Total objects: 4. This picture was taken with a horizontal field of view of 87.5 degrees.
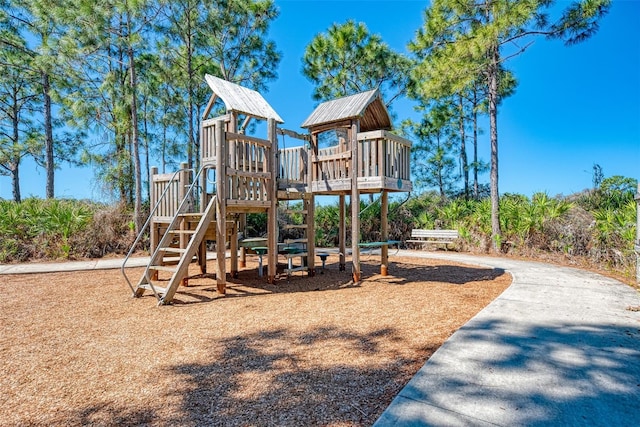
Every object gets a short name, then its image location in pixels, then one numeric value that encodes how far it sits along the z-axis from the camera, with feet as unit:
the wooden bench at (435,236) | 44.19
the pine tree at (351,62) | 62.54
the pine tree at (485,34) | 36.65
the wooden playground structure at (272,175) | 20.71
